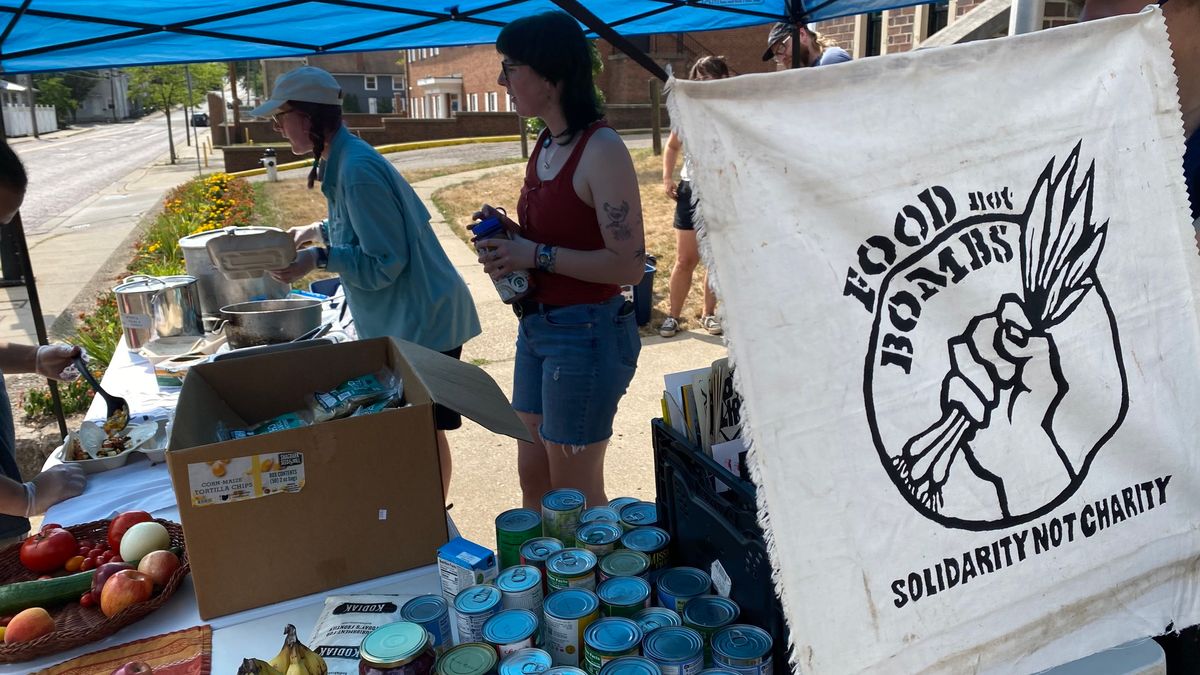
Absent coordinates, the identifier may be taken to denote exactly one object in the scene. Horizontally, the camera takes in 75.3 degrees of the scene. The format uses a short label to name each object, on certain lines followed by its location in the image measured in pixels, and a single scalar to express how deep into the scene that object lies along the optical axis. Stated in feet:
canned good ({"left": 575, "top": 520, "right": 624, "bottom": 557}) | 4.91
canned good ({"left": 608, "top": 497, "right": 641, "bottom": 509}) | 5.53
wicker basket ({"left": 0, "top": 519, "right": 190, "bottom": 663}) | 4.75
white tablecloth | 4.93
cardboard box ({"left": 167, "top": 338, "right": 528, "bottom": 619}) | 4.96
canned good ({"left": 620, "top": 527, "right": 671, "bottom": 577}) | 4.84
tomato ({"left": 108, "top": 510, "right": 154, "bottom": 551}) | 5.91
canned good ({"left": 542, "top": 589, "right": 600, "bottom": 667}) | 4.13
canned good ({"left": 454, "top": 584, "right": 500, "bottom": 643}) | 4.23
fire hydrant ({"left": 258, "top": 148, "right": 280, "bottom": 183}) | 57.06
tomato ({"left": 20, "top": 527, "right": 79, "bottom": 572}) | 5.68
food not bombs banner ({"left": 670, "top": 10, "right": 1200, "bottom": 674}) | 3.47
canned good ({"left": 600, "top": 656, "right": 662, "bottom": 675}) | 3.84
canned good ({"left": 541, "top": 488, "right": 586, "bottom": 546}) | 5.26
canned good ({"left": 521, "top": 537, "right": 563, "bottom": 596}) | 4.74
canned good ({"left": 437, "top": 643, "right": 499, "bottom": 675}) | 3.86
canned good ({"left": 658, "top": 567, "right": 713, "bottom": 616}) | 4.45
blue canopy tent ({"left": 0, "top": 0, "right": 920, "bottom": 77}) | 11.26
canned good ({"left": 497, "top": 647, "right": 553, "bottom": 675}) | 3.84
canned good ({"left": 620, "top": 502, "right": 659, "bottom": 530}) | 5.24
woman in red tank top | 7.57
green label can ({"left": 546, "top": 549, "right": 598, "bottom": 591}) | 4.51
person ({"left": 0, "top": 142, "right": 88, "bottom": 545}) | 6.70
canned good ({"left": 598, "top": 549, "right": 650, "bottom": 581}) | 4.66
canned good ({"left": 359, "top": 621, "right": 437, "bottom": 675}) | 3.86
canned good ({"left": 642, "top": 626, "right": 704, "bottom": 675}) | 3.86
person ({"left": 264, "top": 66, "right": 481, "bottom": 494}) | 8.98
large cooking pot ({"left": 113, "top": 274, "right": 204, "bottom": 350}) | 10.50
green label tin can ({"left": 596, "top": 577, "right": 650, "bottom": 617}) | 4.35
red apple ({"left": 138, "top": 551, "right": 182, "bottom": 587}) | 5.43
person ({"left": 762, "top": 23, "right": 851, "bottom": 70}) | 14.87
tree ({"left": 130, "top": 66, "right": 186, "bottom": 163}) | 111.34
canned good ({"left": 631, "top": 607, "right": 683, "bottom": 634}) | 4.26
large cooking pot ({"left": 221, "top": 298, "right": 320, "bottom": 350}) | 9.21
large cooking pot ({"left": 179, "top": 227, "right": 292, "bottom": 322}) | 11.18
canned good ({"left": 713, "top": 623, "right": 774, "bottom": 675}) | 3.91
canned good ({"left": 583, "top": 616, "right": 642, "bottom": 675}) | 3.95
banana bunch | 4.08
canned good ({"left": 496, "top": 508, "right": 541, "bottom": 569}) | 5.09
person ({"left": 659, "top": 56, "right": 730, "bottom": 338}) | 16.92
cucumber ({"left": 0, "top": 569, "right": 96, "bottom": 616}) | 5.16
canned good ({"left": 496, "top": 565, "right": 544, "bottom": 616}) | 4.38
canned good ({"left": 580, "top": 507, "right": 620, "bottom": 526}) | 5.29
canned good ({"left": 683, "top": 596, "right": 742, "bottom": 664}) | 4.20
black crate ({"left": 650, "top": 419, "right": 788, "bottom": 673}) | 4.14
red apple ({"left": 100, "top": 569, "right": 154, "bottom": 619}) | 5.10
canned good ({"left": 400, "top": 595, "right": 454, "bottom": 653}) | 4.32
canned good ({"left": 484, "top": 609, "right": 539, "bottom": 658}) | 3.98
